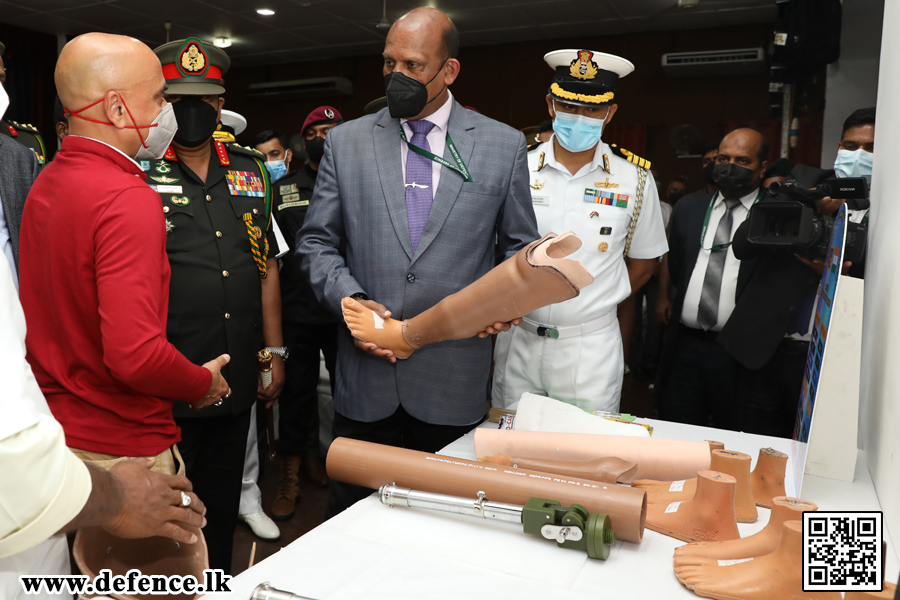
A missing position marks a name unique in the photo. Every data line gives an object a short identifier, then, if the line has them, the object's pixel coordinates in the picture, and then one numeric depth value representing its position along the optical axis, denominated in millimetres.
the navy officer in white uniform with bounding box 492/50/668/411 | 2080
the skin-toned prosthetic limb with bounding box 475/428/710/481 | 1365
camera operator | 2188
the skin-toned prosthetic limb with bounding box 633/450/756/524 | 1217
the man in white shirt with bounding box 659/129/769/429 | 2572
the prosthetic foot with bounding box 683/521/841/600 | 935
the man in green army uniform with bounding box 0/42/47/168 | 2717
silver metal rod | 1115
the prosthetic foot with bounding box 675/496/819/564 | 1000
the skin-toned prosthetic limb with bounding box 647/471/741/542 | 1105
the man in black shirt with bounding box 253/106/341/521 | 3102
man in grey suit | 1702
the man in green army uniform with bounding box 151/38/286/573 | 1834
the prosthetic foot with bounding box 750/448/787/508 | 1303
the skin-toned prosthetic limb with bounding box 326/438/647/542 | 1077
